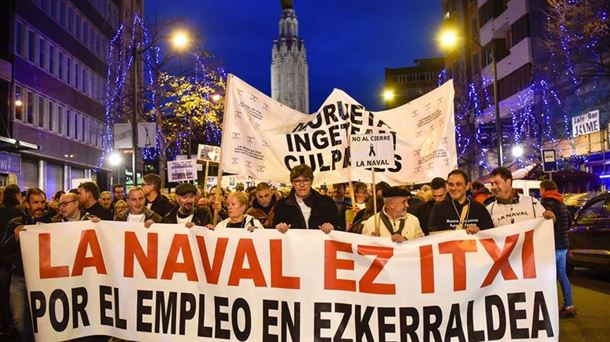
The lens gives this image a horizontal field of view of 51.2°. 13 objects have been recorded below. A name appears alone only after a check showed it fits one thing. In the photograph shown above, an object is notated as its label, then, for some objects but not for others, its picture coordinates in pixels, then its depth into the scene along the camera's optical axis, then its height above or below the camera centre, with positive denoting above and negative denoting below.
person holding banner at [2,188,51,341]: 6.56 -0.52
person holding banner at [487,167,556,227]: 6.93 -0.04
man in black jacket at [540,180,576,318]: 8.77 -0.47
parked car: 11.60 -0.68
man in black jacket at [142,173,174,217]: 8.25 +0.20
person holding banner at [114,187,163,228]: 7.10 +0.02
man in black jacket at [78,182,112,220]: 7.12 +0.14
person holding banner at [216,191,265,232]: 6.50 -0.06
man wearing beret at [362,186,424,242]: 6.38 -0.15
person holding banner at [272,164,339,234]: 6.67 +0.00
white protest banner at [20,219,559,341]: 5.72 -0.73
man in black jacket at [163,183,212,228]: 7.40 -0.02
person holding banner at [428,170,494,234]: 6.39 -0.09
